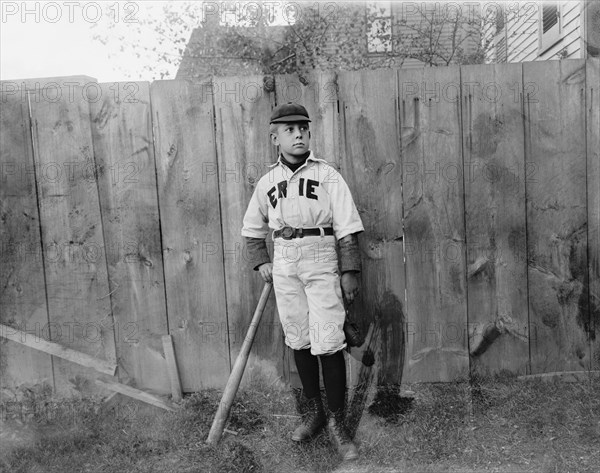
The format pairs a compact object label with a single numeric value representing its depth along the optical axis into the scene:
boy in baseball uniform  2.89
